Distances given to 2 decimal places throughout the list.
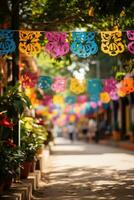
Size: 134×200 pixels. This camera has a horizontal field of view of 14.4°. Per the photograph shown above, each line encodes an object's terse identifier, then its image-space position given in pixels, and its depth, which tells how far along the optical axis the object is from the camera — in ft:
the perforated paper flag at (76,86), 67.97
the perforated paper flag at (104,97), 82.20
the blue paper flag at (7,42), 36.32
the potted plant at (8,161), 27.29
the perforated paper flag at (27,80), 46.69
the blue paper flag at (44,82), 54.95
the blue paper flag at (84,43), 37.47
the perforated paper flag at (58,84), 61.52
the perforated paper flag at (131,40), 37.45
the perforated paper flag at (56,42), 38.11
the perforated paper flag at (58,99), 95.68
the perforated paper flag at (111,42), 38.01
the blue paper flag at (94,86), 69.72
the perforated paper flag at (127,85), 57.89
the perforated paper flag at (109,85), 63.16
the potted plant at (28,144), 35.86
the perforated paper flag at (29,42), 37.81
